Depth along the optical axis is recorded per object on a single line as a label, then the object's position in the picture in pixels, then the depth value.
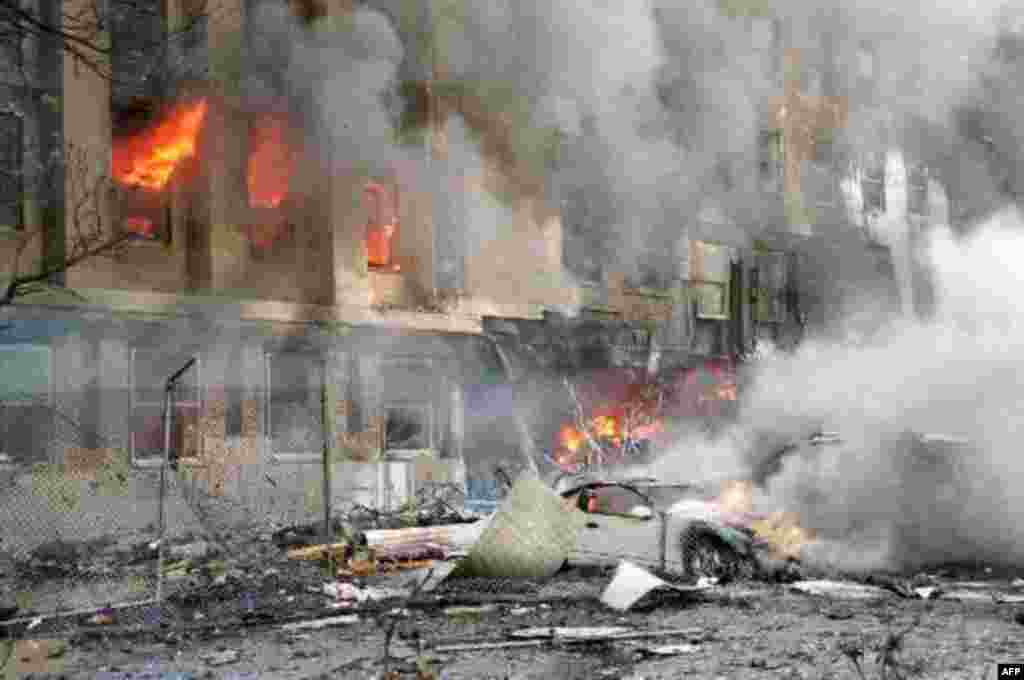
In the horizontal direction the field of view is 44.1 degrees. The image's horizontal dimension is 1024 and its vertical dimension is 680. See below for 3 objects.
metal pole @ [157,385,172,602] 10.49
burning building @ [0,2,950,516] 17.19
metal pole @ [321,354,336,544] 13.34
